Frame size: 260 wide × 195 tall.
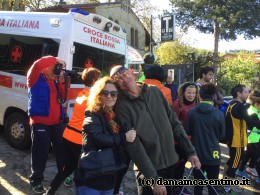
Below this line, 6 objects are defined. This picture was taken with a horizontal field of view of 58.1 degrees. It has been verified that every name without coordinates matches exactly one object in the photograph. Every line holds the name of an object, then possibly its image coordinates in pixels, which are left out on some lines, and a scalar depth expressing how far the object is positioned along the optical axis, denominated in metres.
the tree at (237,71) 22.46
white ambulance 3.88
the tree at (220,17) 16.86
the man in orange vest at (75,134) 2.44
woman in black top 1.72
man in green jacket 1.81
